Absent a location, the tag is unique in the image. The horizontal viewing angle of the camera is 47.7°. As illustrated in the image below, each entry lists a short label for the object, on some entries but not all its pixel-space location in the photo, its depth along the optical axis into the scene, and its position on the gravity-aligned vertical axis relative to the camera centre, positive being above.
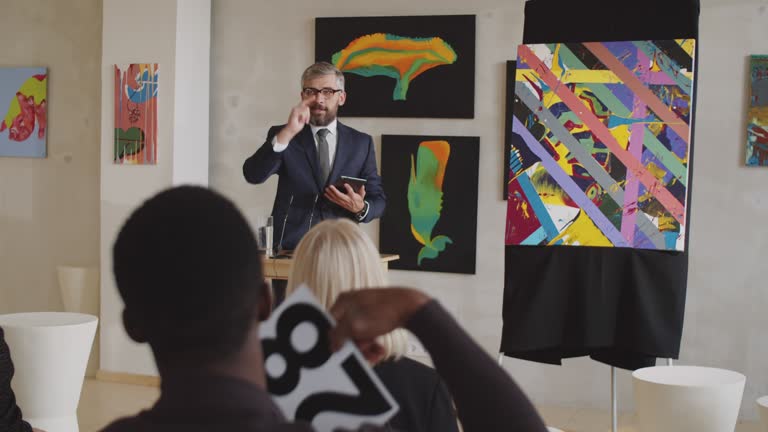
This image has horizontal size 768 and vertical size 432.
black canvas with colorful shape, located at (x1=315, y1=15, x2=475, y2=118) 5.08 +0.64
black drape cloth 3.24 -0.41
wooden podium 3.84 -0.46
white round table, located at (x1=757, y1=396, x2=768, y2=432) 3.01 -0.82
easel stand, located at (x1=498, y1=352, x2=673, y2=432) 3.64 -0.98
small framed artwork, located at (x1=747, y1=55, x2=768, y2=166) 4.64 +0.31
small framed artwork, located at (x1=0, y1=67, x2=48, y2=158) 5.85 +0.34
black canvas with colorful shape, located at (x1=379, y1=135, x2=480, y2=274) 5.09 -0.19
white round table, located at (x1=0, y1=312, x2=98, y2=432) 3.50 -0.85
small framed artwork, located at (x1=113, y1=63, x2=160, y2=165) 5.35 +0.30
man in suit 3.77 +0.00
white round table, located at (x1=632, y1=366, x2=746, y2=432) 2.93 -0.78
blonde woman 1.48 -0.21
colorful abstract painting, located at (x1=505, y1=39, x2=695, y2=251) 3.26 +0.11
